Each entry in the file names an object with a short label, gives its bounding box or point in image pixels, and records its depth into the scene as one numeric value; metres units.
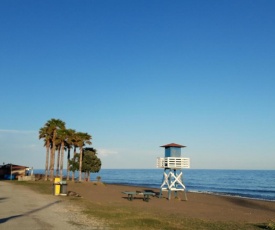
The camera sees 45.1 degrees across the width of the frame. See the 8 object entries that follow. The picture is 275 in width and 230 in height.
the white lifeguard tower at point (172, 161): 35.28
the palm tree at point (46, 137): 58.91
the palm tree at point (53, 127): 56.88
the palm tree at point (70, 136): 57.66
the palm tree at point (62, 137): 56.69
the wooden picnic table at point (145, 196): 30.70
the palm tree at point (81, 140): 58.19
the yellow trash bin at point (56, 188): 29.15
